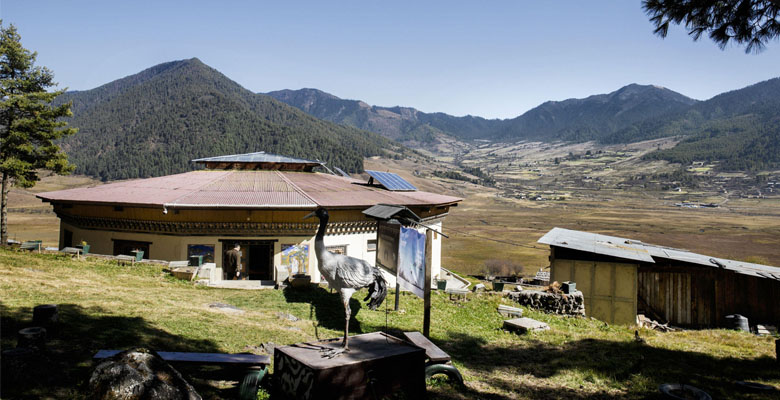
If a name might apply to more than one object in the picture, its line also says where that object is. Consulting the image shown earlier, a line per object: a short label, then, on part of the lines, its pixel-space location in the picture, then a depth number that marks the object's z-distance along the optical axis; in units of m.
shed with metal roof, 20.56
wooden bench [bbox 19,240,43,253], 21.84
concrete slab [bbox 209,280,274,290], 19.51
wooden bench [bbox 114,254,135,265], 20.50
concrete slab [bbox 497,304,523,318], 17.16
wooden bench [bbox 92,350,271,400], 7.43
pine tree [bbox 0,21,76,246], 27.97
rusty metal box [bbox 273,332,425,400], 7.11
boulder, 5.39
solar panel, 31.61
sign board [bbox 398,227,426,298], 11.80
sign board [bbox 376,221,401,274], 12.69
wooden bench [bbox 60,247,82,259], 20.92
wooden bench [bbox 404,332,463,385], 8.87
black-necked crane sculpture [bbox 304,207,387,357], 9.48
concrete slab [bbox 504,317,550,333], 14.69
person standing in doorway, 21.86
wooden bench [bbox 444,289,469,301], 19.70
